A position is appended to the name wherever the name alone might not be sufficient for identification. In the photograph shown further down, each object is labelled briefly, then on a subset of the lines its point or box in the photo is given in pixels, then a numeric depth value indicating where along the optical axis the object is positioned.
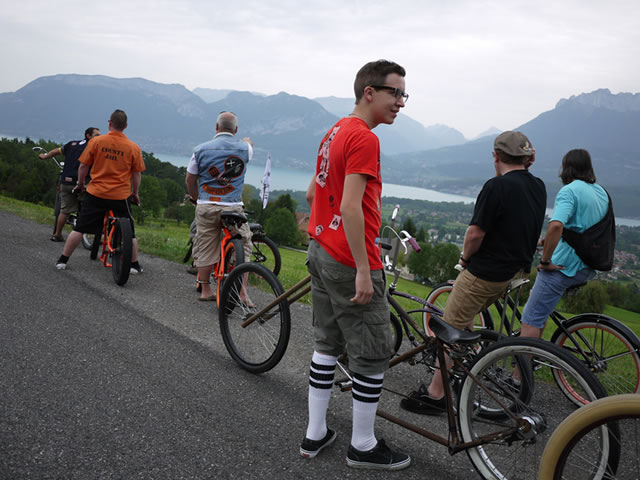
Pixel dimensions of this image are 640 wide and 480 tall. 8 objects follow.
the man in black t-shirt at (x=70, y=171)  9.70
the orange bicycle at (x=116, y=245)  6.55
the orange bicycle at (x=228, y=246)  5.74
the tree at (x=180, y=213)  76.73
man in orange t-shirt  7.09
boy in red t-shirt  2.58
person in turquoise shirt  4.18
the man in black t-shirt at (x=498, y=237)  3.40
